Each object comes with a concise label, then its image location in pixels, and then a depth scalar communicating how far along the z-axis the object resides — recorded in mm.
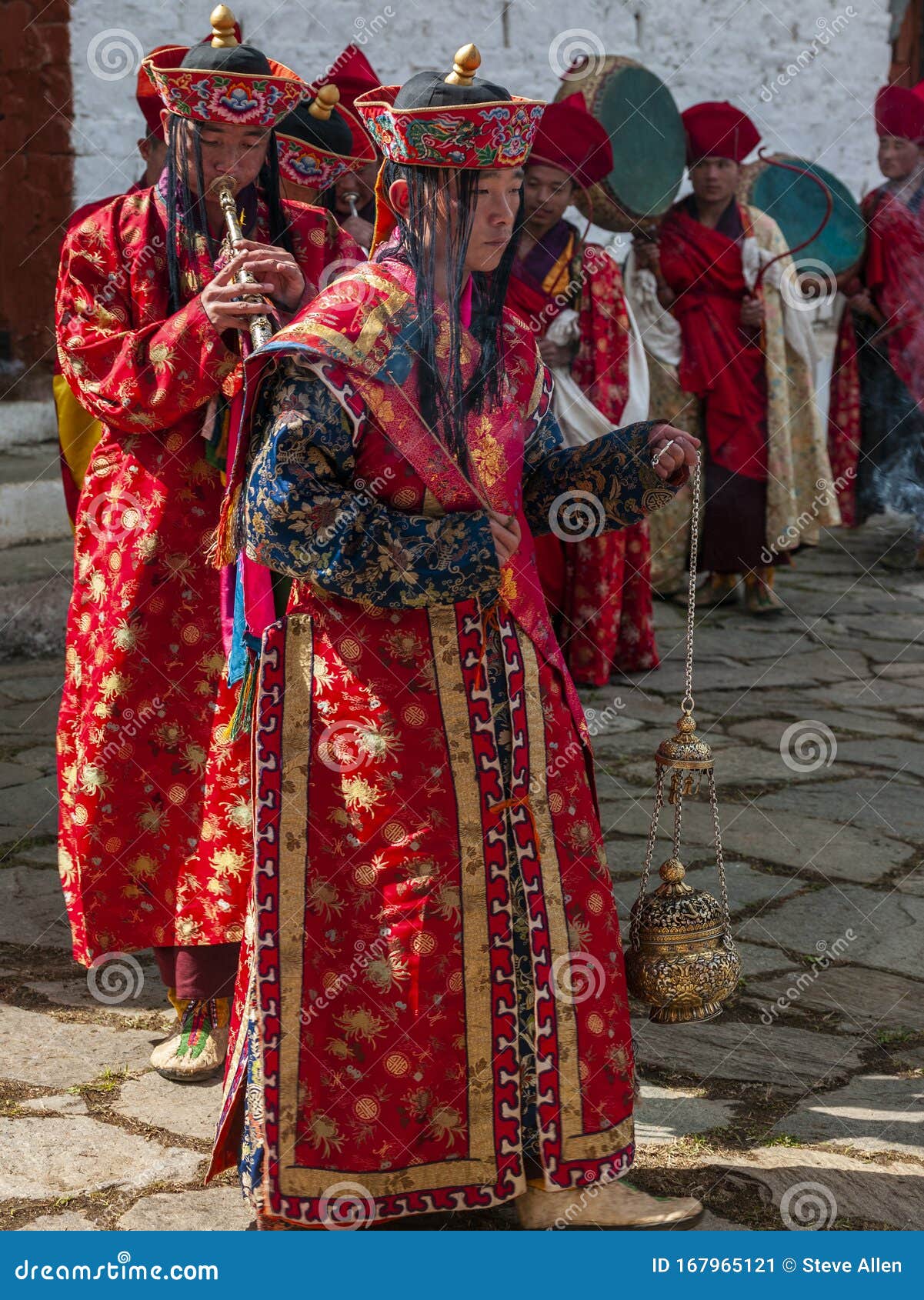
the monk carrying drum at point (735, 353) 7824
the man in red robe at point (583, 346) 6266
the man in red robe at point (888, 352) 8859
